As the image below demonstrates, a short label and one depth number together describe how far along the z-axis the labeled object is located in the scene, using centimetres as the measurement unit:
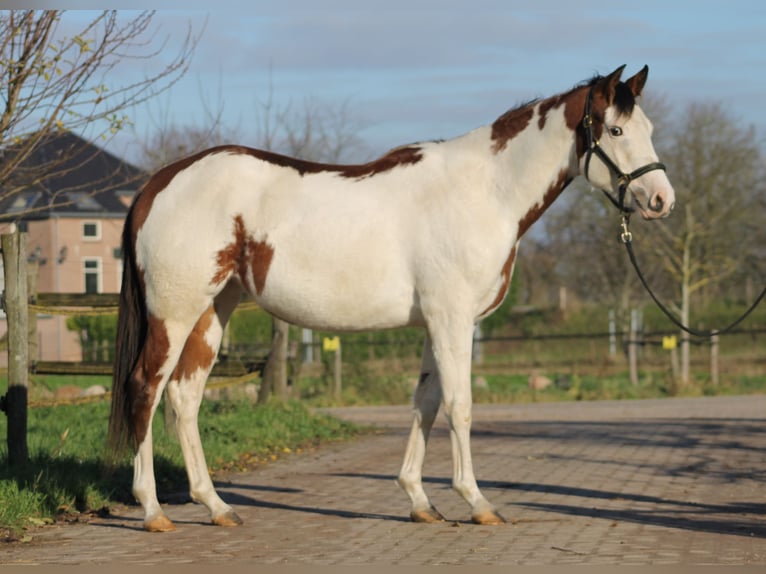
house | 4656
